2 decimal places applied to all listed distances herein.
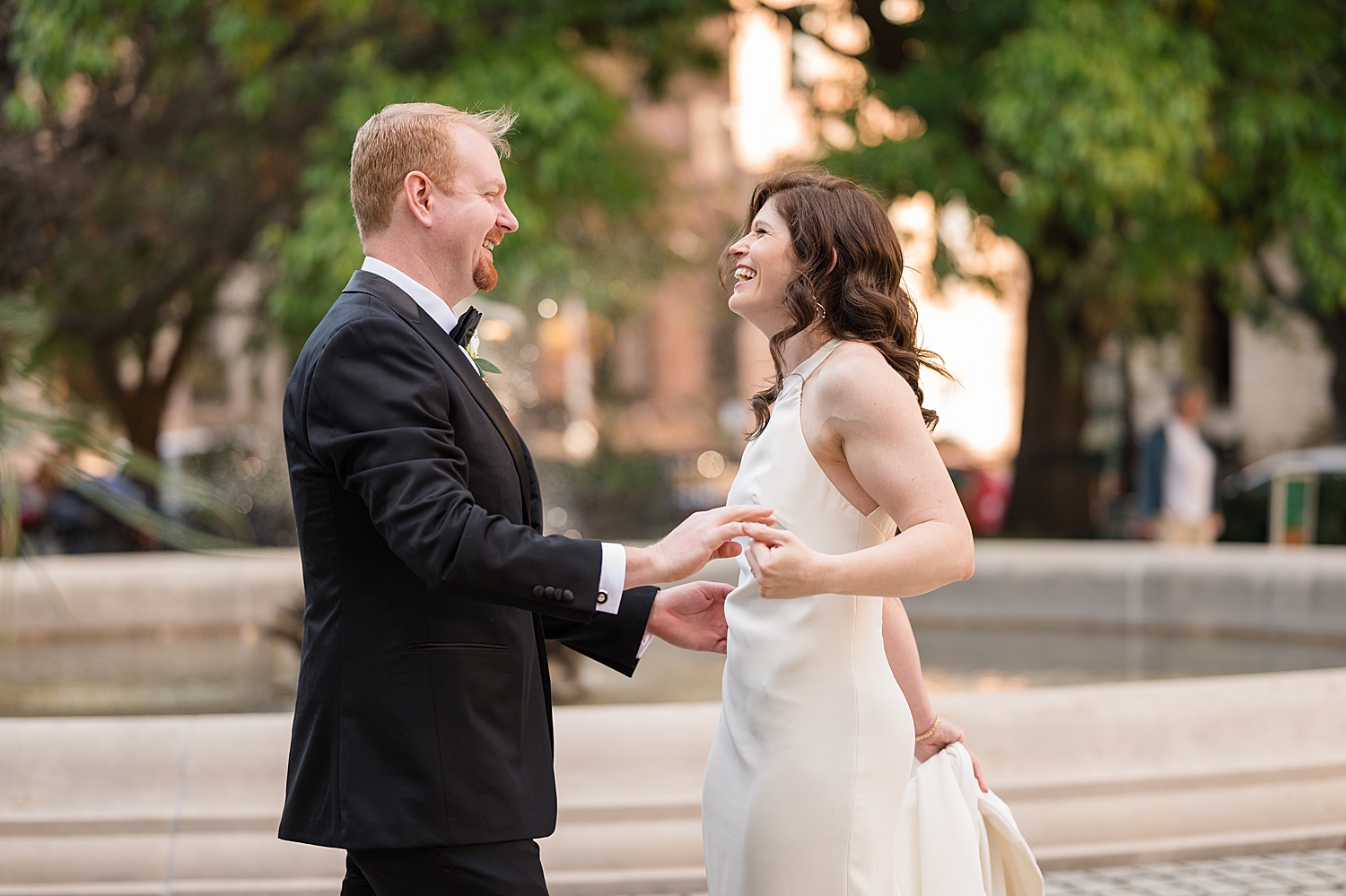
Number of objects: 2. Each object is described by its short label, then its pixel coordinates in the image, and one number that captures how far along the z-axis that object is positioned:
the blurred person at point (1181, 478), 11.13
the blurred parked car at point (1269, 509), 13.87
